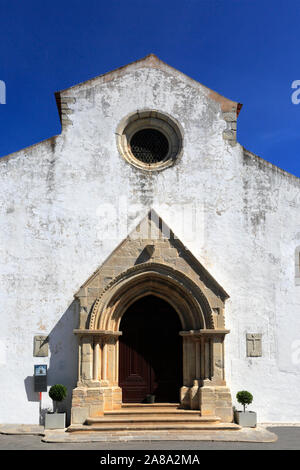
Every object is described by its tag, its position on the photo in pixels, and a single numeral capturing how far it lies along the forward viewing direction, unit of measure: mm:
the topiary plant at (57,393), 12367
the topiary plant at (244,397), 12516
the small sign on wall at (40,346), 13078
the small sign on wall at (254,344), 13328
